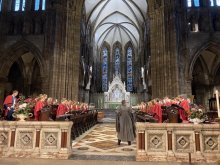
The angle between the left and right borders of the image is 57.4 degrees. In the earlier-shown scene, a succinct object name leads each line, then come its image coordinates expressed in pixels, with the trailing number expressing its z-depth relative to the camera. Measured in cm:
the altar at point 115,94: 3466
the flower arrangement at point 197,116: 611
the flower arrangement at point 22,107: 667
